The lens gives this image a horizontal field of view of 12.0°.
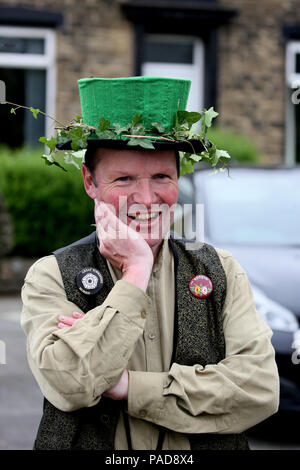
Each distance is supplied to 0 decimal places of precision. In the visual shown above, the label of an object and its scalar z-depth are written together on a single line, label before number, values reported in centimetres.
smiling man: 395
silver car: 870
